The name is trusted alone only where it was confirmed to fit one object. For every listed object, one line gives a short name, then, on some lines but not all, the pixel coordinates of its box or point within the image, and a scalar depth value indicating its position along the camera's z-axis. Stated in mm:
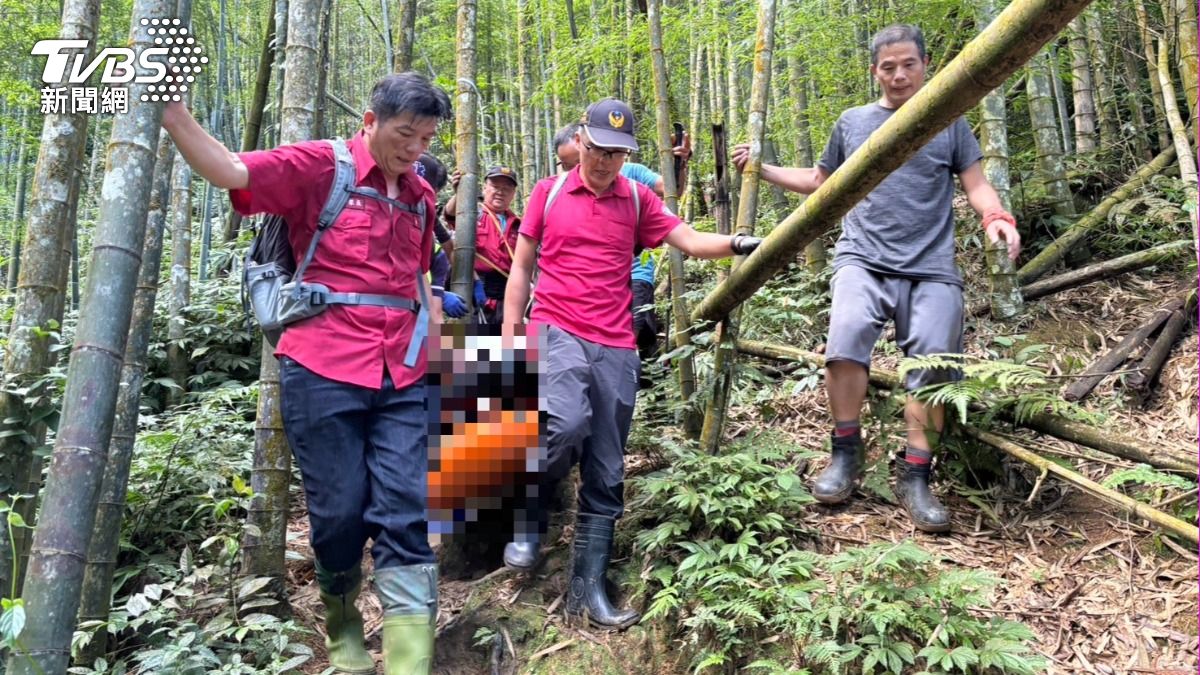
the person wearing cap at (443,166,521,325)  4797
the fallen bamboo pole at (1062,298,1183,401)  3545
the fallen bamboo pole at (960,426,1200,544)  2389
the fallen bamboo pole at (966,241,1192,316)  4266
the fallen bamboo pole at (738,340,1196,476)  2617
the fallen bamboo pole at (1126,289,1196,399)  3461
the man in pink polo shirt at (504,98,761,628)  2957
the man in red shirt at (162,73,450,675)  2418
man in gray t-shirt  3037
